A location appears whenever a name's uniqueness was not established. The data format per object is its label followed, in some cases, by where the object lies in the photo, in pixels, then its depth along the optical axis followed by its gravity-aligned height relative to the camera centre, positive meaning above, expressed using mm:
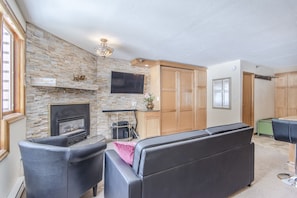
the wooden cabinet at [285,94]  4374 +208
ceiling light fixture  2579 +1025
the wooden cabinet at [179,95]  3959 +170
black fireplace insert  2526 -482
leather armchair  1210 -694
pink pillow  1167 -488
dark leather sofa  997 -617
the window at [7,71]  1755 +398
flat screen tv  3664 +510
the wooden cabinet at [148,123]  3661 -711
